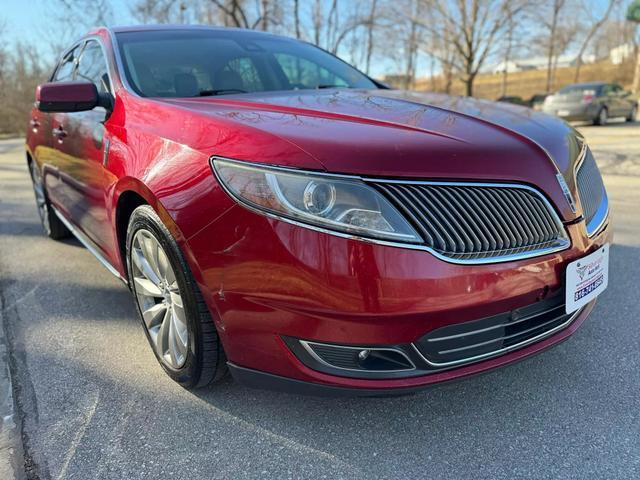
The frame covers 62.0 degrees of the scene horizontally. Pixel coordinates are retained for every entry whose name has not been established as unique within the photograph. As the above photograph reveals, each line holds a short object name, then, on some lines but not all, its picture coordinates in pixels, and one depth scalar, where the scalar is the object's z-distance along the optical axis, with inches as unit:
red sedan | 62.3
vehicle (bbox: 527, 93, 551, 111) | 1036.2
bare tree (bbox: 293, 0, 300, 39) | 966.3
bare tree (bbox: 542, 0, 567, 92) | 1175.2
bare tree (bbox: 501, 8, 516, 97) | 970.8
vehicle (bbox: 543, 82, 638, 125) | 597.3
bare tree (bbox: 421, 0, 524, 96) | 955.3
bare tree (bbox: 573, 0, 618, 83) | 1344.7
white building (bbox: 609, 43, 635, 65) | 1669.5
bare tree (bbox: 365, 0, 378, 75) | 1092.3
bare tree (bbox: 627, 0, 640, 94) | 1040.1
